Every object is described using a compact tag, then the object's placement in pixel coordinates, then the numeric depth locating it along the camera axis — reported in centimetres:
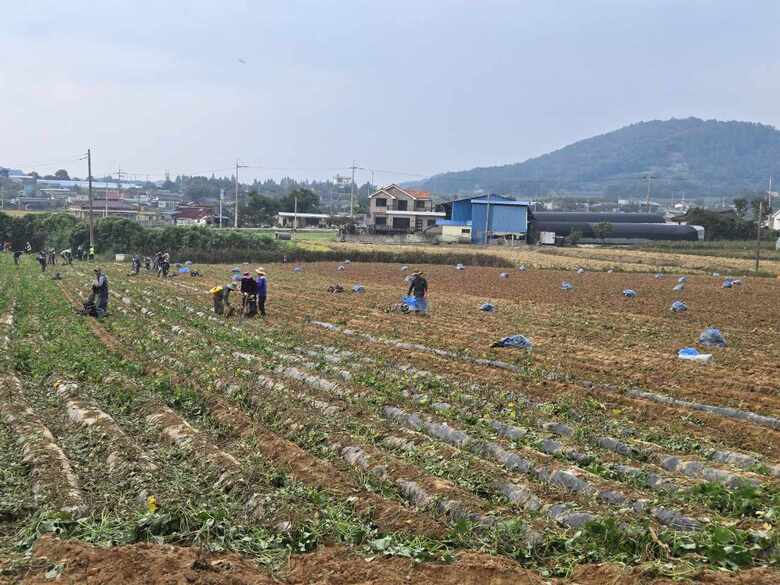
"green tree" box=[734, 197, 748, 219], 9856
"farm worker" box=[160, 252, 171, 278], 3762
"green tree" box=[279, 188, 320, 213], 11725
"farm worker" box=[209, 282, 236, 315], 2231
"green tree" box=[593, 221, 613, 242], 8306
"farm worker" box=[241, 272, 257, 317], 2191
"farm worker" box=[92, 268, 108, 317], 2111
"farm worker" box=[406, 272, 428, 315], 2334
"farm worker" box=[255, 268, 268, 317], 2213
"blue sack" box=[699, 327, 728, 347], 1886
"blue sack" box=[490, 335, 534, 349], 1741
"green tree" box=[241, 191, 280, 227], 10944
